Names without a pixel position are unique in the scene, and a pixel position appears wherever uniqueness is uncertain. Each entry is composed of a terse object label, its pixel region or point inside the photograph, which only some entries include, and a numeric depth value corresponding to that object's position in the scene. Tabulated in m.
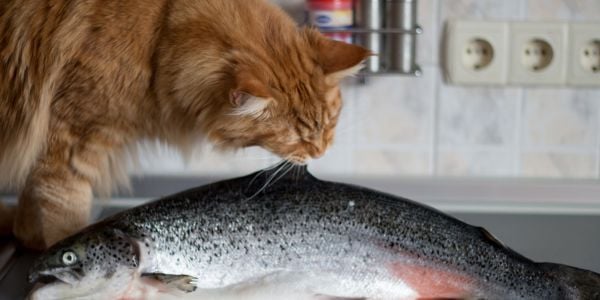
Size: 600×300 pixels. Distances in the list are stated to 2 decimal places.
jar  1.61
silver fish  1.27
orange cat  1.37
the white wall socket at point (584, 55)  1.67
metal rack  1.62
